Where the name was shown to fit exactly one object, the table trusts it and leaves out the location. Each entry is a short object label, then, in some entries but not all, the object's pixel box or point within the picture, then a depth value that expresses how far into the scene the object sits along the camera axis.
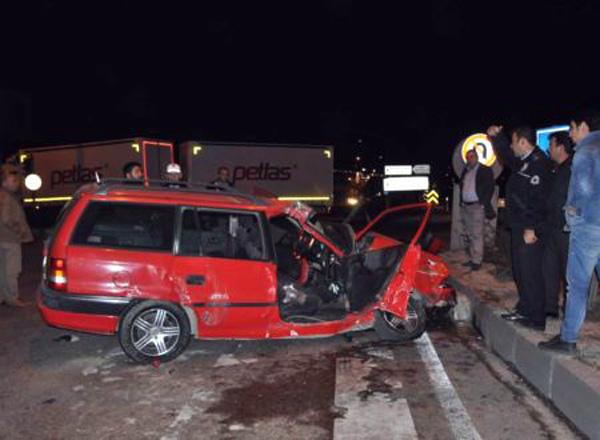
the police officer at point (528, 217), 5.77
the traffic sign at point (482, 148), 10.58
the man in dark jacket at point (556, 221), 5.54
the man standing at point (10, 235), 7.89
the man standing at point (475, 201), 9.09
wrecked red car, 5.64
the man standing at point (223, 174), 12.19
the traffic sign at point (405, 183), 24.20
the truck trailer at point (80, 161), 20.56
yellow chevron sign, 21.95
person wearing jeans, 4.60
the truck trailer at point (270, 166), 21.86
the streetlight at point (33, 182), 21.59
